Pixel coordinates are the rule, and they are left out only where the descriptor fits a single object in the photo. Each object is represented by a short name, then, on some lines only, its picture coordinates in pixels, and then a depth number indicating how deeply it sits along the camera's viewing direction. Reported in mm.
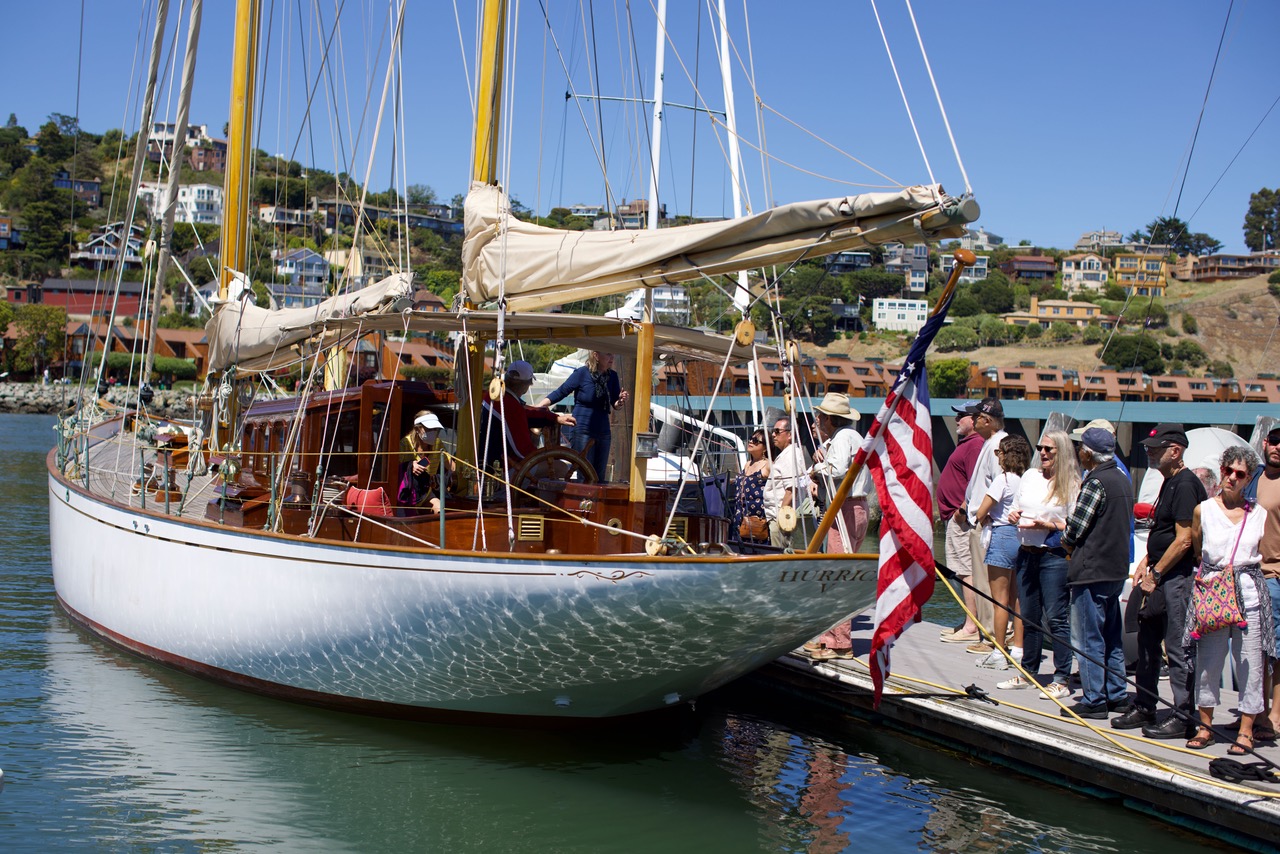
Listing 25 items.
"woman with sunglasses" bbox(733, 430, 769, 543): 10945
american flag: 7926
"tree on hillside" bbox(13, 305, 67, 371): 107625
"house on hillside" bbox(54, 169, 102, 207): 184625
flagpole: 7613
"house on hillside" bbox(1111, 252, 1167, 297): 190575
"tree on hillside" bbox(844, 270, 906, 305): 177625
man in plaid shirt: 8883
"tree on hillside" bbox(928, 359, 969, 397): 112188
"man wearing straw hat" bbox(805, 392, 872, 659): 10438
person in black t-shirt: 8406
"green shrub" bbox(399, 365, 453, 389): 64300
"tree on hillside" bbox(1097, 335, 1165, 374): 131125
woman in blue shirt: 11219
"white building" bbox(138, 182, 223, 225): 185375
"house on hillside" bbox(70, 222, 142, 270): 152875
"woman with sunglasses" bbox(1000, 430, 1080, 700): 9633
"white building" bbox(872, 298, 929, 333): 169125
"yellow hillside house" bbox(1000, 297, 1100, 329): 168175
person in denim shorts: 10328
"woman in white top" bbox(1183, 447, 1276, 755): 7910
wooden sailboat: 8359
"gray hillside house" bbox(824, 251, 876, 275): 186312
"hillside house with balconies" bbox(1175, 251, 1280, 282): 194500
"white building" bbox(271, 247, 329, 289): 78919
